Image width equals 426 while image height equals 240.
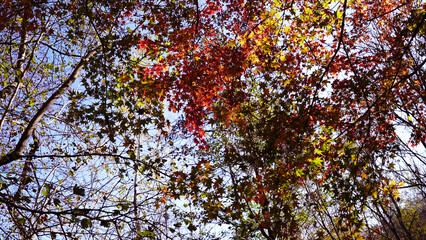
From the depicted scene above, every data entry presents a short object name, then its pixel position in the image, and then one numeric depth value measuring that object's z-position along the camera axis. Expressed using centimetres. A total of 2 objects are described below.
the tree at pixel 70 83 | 530
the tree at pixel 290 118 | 478
